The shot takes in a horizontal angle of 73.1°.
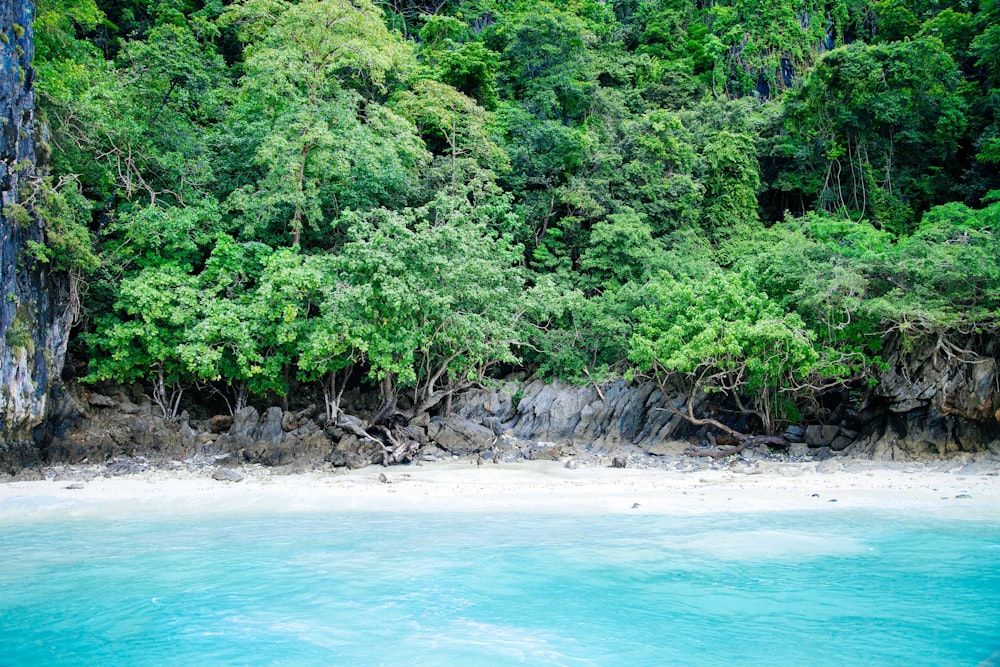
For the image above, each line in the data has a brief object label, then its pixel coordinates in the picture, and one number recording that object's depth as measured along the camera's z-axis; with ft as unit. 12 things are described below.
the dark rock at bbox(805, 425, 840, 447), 53.78
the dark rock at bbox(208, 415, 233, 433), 57.67
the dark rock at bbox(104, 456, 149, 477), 44.52
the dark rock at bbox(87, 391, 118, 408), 54.08
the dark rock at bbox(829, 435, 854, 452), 52.90
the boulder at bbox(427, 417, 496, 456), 56.18
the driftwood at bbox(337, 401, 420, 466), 51.21
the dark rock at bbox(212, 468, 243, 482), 42.98
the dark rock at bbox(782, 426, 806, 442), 55.62
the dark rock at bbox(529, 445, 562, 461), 53.06
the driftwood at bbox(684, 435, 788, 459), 52.85
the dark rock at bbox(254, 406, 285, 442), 54.03
